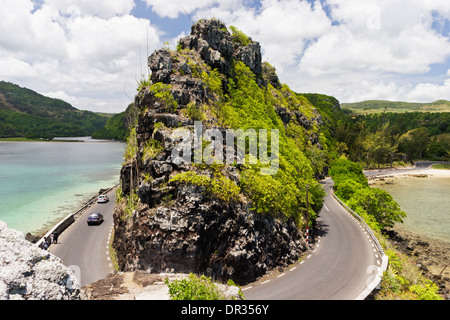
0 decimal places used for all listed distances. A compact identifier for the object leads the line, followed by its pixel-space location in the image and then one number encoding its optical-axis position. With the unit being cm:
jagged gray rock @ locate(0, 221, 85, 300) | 643
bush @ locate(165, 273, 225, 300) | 993
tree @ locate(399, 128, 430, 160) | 13388
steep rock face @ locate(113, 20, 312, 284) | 2261
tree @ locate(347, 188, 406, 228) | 4303
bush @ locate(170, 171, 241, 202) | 2362
